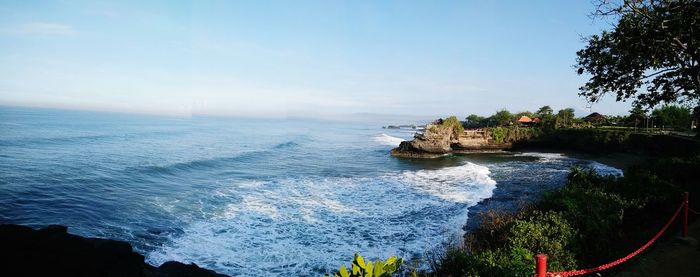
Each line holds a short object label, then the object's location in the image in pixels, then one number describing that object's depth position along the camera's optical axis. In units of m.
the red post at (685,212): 8.95
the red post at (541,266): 3.90
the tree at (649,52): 10.64
